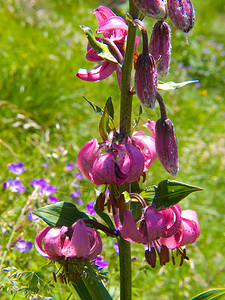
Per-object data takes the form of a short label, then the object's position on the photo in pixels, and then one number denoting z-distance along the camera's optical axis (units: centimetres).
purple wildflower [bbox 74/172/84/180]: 72
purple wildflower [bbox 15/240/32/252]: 63
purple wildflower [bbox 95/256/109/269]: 62
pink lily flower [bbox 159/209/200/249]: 55
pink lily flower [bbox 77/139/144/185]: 53
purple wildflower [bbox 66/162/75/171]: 75
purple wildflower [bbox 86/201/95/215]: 67
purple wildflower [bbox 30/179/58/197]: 67
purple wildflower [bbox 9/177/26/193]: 68
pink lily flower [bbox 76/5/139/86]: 56
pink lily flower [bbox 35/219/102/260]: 54
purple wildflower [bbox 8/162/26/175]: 71
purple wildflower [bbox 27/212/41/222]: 64
